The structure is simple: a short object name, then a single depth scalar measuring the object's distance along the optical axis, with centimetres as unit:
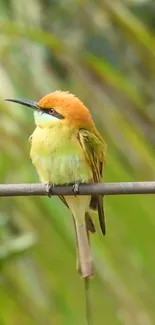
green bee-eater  341
